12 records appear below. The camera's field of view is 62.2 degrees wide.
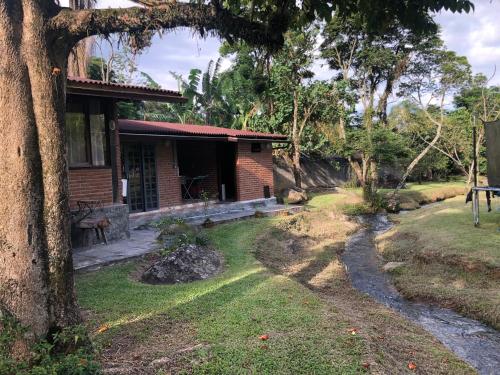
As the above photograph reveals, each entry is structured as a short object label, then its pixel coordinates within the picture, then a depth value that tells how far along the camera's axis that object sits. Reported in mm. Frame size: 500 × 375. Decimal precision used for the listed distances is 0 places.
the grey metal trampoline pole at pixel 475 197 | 10203
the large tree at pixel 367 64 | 22188
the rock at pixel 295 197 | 17625
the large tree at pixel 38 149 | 3289
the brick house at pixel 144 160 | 9086
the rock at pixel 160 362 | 3680
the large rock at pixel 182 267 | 6711
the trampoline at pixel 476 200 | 9883
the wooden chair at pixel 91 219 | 8531
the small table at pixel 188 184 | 15130
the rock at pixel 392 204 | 17844
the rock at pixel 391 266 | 8651
